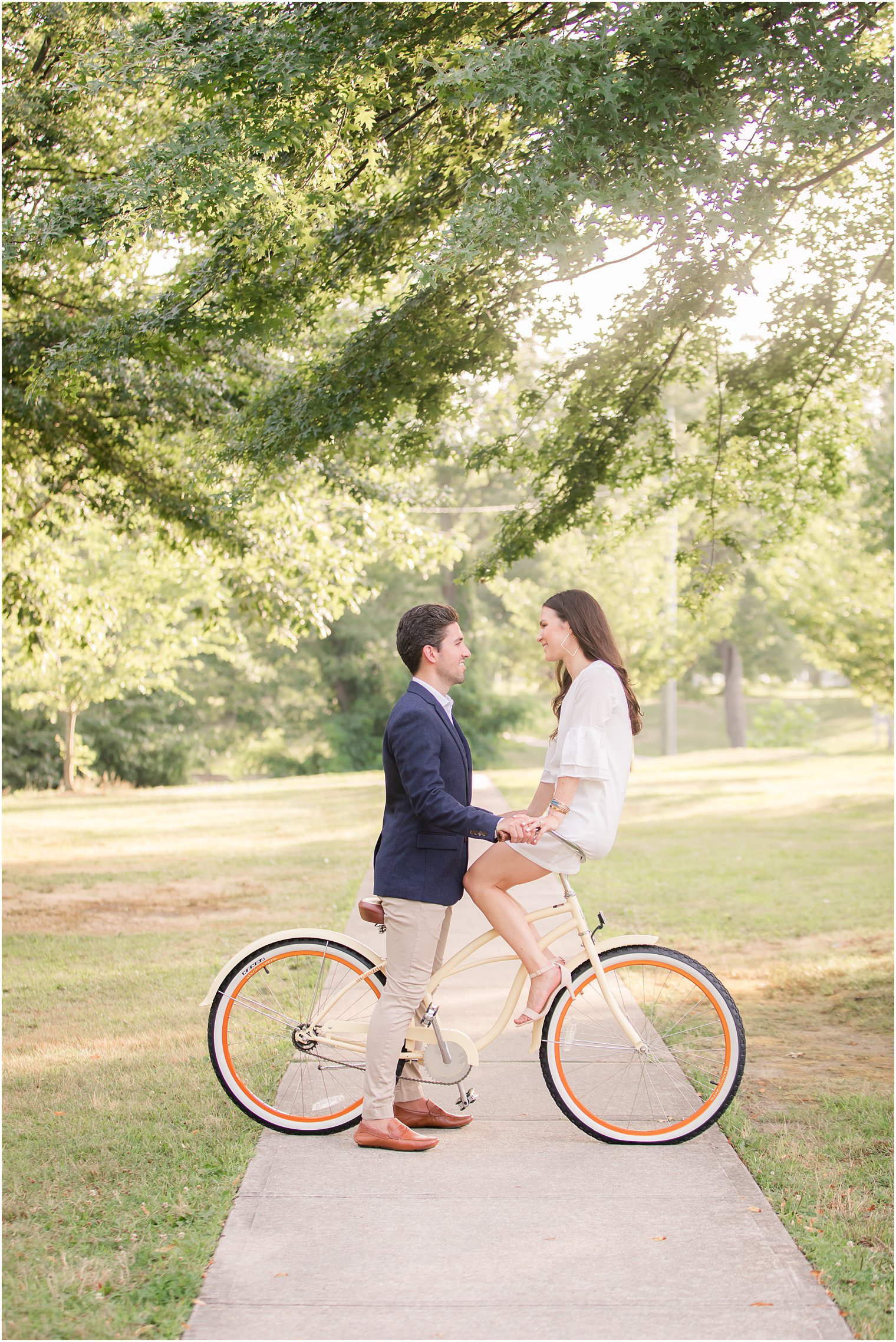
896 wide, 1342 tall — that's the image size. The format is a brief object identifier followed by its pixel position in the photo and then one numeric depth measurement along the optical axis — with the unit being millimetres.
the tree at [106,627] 14852
